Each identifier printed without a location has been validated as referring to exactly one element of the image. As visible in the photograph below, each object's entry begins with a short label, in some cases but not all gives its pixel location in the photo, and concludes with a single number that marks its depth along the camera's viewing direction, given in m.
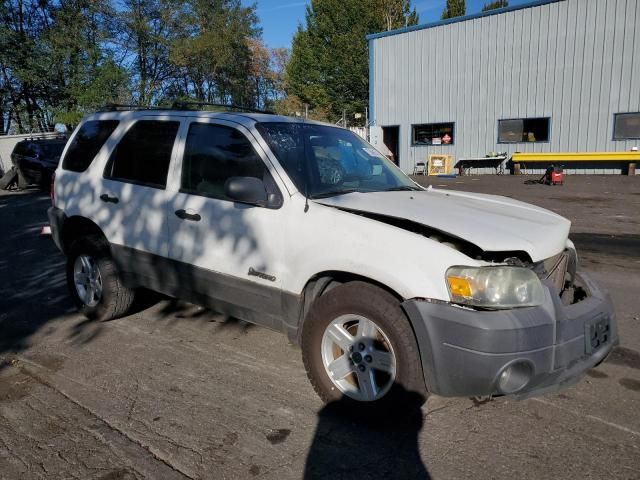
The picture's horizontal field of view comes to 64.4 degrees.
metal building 19.50
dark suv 17.17
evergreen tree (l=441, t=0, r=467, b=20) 46.78
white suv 2.60
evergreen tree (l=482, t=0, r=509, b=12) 50.67
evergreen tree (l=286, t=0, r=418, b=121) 40.87
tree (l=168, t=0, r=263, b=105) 34.38
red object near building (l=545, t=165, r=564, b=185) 16.86
